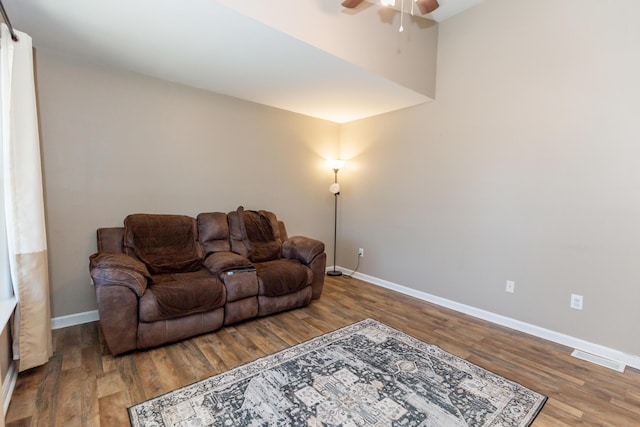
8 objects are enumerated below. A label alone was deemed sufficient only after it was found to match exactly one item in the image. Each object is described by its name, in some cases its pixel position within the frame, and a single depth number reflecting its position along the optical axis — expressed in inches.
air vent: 86.1
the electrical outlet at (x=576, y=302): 96.6
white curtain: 70.0
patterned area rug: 62.9
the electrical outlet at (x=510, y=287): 111.0
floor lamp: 172.4
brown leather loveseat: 84.2
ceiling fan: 85.9
